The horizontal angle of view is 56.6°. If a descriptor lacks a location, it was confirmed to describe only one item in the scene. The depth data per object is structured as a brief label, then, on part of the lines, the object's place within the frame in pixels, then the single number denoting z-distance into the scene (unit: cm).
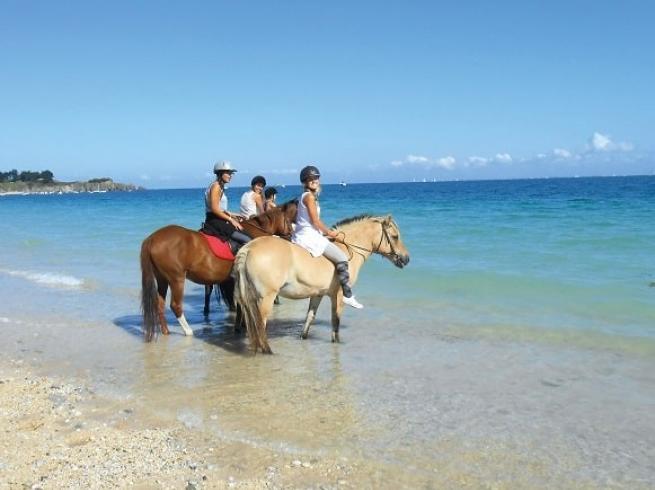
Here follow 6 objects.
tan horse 744
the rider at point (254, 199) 1061
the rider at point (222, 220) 879
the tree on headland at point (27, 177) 17050
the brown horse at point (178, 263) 845
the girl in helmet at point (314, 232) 778
